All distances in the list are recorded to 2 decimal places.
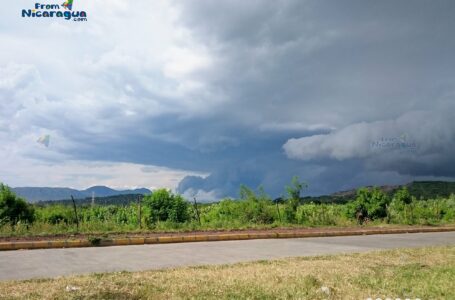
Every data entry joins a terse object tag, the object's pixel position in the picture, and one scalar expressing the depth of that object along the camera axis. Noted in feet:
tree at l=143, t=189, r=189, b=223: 76.64
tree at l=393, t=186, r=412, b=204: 109.66
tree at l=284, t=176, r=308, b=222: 82.53
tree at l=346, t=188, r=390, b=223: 97.66
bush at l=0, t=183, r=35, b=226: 68.23
